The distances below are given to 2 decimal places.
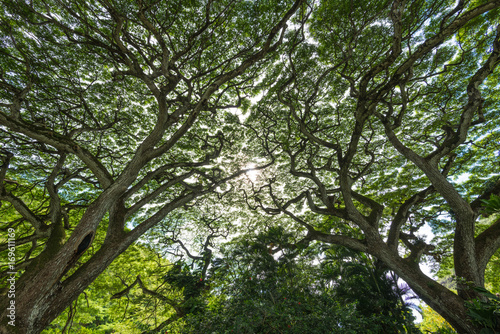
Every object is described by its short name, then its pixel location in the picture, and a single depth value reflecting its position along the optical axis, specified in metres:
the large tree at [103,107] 3.24
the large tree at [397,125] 4.40
